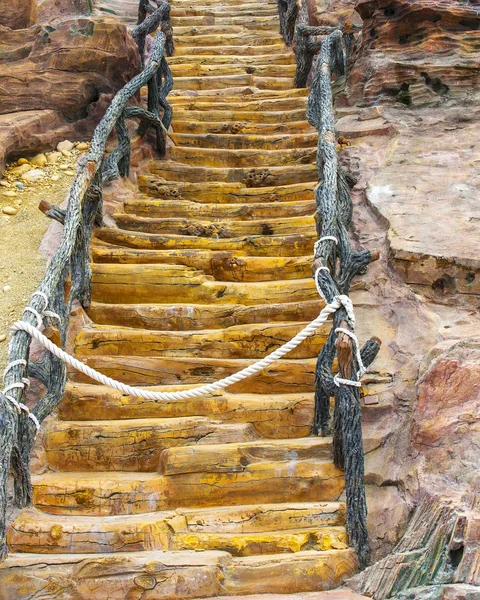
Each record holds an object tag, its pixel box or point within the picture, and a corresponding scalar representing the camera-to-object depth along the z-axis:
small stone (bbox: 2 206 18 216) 5.51
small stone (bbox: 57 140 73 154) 6.56
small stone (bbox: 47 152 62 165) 6.39
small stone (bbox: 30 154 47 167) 6.32
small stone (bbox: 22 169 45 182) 6.06
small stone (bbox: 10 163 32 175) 6.16
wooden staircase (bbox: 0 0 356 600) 2.94
